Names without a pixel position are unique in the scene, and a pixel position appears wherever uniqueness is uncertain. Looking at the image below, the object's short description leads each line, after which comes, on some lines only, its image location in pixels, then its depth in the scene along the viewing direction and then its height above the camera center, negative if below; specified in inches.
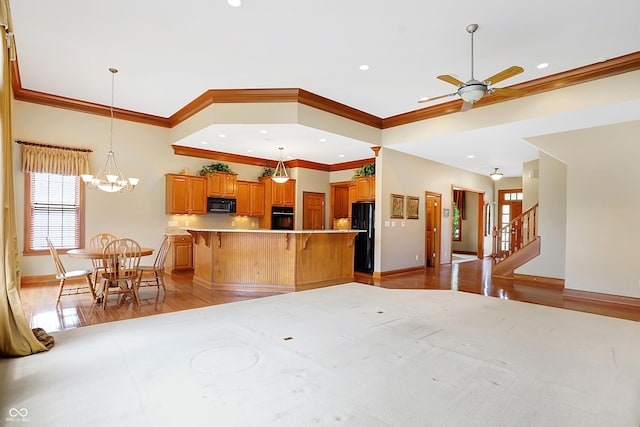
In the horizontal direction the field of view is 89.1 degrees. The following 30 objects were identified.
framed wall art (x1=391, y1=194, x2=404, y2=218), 288.8 +8.4
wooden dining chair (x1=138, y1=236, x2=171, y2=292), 197.6 -31.2
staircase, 274.8 -24.0
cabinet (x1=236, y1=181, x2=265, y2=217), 332.8 +15.6
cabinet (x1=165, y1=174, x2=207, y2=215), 281.7 +16.4
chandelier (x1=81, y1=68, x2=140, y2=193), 221.4 +31.3
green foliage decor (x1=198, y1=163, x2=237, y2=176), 305.6 +42.6
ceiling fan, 133.1 +54.9
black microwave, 306.8 +7.7
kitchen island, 215.6 -31.4
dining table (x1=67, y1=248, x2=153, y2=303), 166.5 -22.5
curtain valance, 217.9 +36.5
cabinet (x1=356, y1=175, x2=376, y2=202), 310.2 +26.0
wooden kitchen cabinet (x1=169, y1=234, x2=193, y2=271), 282.7 -35.2
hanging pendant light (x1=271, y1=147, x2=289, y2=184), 345.1 +44.7
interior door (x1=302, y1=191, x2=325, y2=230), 365.5 +3.7
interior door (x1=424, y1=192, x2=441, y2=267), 349.4 -19.1
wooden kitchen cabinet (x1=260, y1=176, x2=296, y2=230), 345.4 +19.7
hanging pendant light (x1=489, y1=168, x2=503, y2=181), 368.8 +47.9
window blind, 226.1 +0.1
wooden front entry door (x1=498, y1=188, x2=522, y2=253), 435.2 +15.5
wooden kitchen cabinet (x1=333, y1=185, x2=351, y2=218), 385.4 +17.2
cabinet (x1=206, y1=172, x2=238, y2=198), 305.1 +27.7
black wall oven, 349.1 -4.7
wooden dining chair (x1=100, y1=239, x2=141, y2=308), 171.2 -32.2
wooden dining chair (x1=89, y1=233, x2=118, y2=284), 235.7 -22.6
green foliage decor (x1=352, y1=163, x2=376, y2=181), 307.3 +42.9
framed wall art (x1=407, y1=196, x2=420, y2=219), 307.9 +8.8
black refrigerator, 287.4 -19.5
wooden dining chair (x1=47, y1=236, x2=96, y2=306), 165.9 -32.8
